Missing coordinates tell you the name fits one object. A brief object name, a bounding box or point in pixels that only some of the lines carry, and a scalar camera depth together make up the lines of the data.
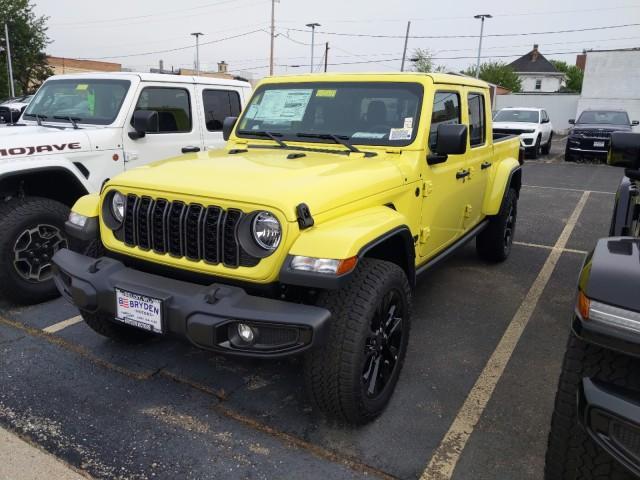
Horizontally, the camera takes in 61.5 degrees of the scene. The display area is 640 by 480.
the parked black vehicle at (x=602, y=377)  1.72
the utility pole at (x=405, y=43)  40.95
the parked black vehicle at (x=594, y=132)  16.11
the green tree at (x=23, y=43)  32.97
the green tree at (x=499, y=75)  60.09
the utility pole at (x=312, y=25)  43.71
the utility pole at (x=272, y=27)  39.41
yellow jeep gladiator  2.50
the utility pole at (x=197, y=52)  48.12
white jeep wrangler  4.38
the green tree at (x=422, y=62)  45.00
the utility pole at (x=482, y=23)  39.03
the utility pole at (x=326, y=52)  49.03
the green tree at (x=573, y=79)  73.12
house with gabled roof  65.69
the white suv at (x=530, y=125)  17.09
